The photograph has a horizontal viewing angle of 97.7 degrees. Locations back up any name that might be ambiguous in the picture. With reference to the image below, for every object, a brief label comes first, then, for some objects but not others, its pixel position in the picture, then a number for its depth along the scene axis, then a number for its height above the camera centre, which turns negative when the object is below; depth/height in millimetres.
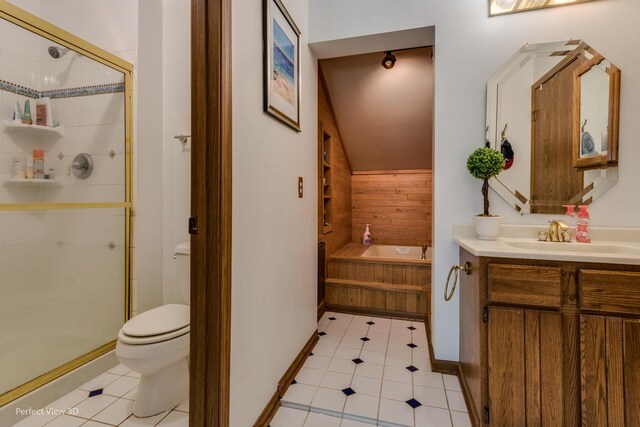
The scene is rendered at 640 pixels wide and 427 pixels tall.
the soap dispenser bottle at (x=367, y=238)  3939 -394
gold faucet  1571 -118
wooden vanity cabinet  1124 -563
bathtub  3670 -546
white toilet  1371 -723
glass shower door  1653 +71
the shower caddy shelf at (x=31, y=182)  1673 +178
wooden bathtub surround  2668 -749
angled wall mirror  1604 +516
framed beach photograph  1430 +838
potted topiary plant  1594 +230
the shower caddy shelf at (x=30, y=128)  1695 +524
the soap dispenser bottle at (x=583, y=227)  1535 -93
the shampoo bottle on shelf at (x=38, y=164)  1825 +306
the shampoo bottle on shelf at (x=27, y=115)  1779 +610
